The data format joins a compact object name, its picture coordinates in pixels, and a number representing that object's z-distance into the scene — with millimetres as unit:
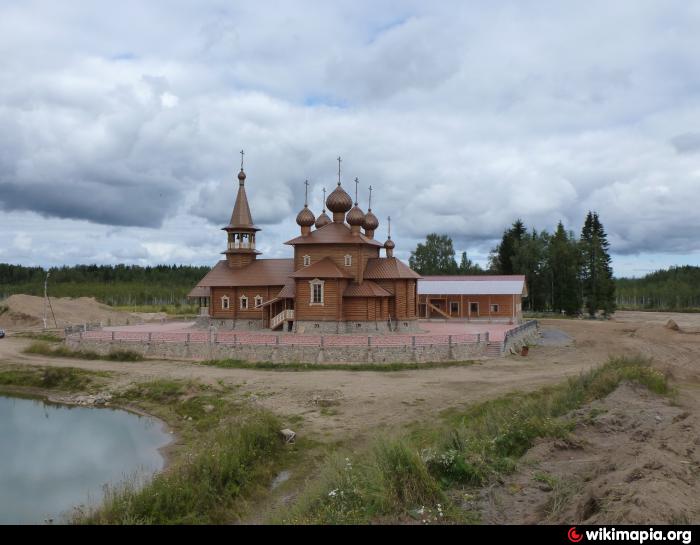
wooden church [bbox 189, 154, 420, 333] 33844
